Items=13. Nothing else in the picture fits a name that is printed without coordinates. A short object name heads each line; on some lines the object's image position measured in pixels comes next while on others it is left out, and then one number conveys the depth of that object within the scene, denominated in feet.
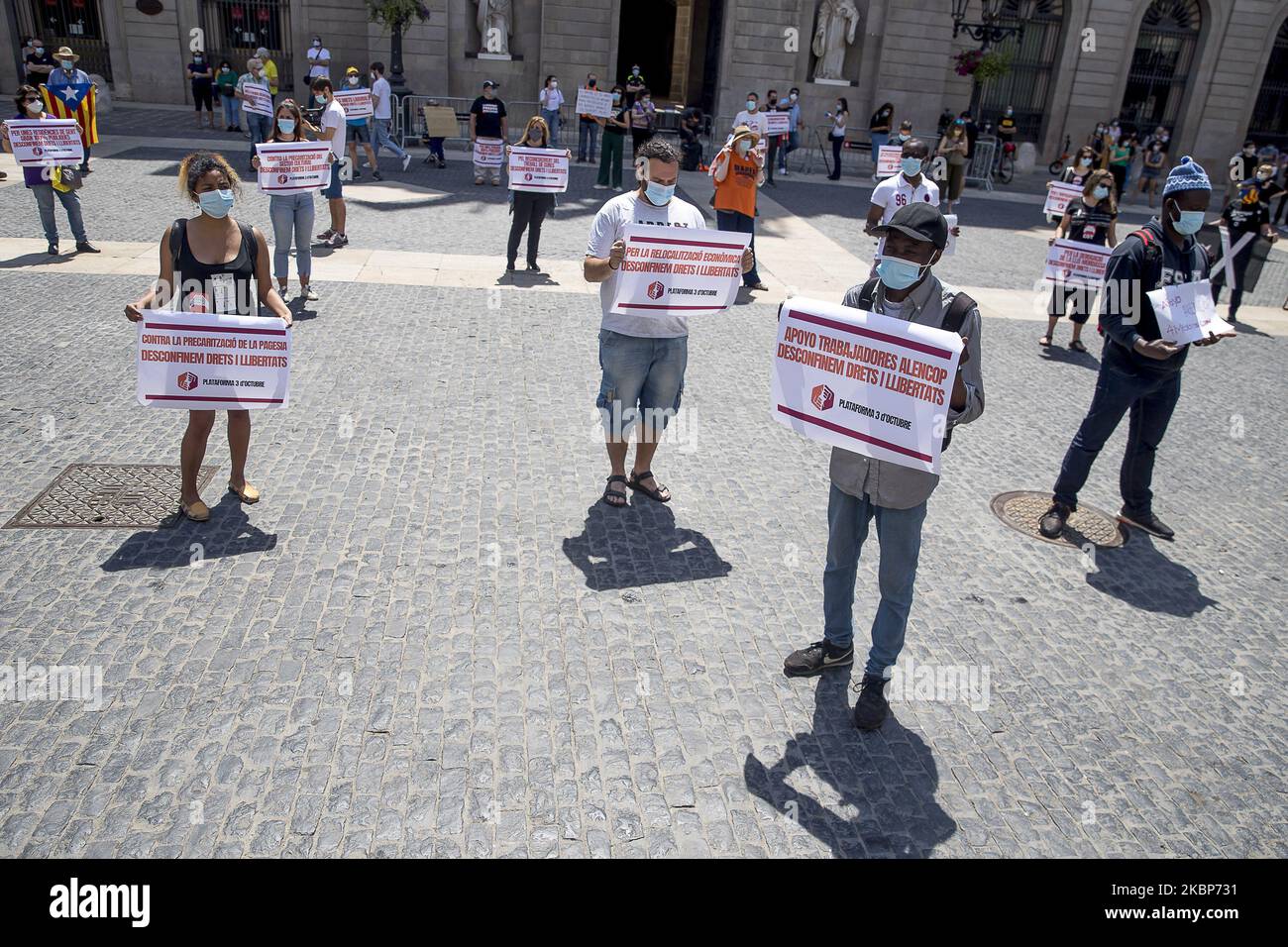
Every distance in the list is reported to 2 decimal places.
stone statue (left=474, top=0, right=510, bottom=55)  88.43
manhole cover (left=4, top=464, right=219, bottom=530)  17.03
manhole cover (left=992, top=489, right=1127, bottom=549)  19.44
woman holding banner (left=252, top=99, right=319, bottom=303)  30.09
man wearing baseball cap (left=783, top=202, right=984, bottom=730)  11.79
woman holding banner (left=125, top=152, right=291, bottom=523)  16.83
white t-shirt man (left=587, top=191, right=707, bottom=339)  17.72
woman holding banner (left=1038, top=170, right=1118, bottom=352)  32.04
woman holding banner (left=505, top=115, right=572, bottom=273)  36.76
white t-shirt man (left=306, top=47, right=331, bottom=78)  79.10
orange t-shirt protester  33.14
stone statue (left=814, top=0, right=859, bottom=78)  91.71
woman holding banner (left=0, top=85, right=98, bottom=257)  33.86
